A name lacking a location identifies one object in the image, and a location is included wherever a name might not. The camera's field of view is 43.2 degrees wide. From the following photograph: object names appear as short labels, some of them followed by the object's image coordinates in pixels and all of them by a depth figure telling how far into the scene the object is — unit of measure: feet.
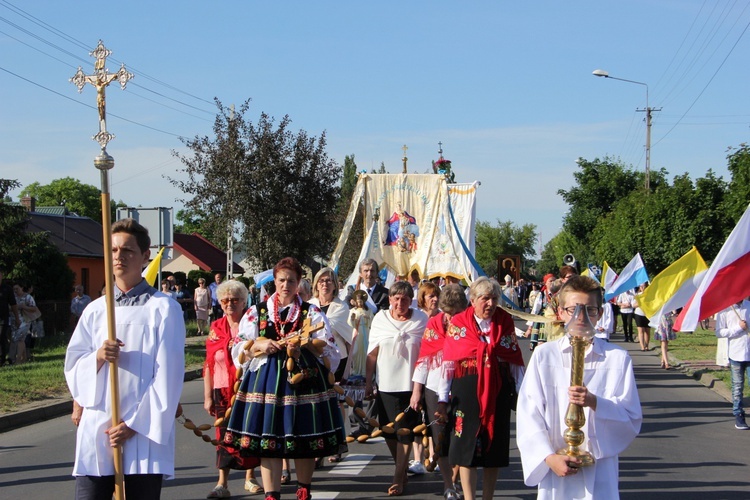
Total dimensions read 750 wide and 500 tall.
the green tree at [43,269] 99.14
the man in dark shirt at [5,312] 56.29
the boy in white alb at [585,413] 13.67
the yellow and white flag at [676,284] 37.78
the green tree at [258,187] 94.38
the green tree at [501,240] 352.28
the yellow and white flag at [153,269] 41.99
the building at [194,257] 222.69
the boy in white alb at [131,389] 14.21
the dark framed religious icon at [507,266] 90.74
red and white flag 24.54
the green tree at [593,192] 188.44
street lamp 148.87
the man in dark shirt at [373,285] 36.29
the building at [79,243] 150.82
